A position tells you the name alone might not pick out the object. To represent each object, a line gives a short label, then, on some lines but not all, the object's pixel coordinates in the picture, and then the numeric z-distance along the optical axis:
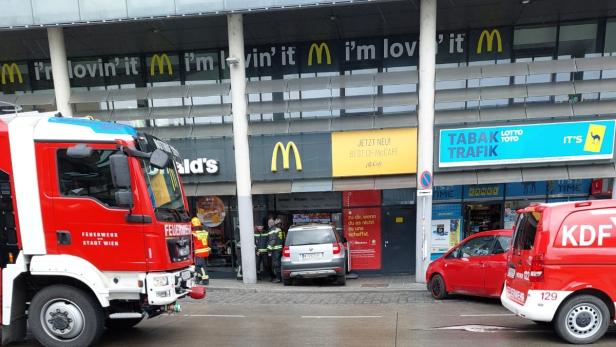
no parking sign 11.43
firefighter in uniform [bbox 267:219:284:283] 12.41
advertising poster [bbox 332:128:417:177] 11.81
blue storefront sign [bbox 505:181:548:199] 13.22
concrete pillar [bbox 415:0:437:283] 11.20
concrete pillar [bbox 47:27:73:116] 12.07
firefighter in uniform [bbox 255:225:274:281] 12.70
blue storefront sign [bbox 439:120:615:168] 11.19
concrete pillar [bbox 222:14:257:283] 11.99
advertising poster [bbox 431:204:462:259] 13.35
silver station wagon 10.79
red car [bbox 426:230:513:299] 8.05
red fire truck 5.17
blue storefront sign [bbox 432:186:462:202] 13.33
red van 5.27
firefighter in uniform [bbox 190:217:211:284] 11.34
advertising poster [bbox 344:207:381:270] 13.52
